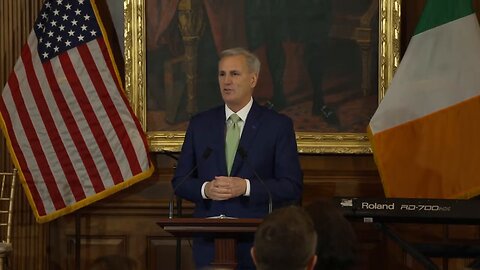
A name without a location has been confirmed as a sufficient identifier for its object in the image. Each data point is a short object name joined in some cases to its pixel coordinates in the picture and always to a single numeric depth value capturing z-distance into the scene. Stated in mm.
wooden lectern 10266
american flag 15414
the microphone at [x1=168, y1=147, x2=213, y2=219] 11232
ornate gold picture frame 15766
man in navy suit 11742
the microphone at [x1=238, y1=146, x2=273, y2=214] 11164
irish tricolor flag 14891
